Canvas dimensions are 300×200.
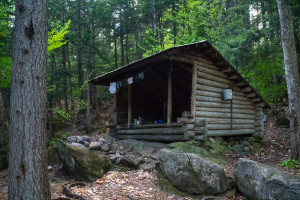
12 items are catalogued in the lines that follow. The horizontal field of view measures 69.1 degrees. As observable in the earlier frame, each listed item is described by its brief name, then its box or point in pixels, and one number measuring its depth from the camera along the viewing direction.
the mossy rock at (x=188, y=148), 7.31
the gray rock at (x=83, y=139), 7.89
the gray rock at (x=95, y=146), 7.50
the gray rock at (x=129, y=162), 6.67
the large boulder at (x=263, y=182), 4.21
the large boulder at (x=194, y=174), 5.06
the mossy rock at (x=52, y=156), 7.18
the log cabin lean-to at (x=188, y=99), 8.19
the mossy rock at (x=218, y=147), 8.43
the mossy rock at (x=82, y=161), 5.80
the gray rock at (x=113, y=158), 6.79
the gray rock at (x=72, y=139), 7.97
